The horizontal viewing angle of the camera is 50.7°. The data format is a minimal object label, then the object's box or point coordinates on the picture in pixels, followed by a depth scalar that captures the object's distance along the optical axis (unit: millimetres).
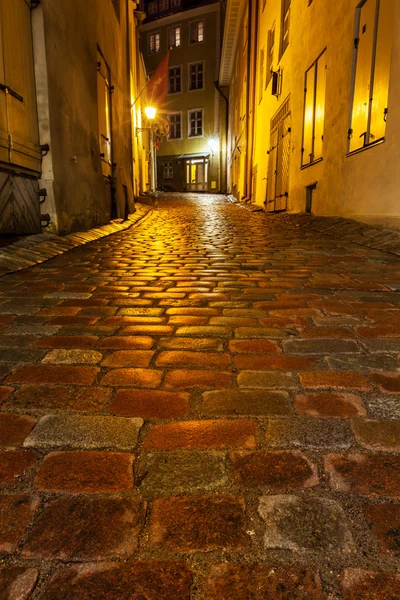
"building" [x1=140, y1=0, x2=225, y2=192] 28031
